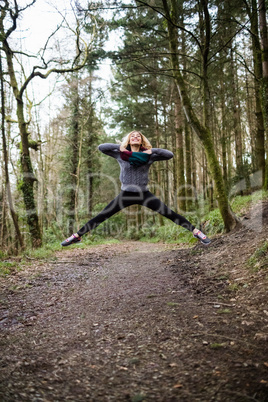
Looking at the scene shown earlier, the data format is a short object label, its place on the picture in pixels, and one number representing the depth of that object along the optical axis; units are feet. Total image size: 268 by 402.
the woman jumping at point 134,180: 15.90
